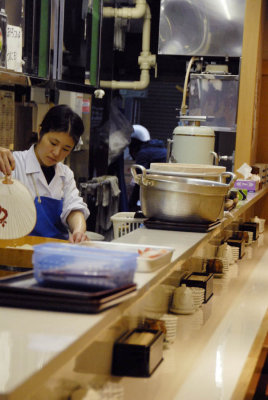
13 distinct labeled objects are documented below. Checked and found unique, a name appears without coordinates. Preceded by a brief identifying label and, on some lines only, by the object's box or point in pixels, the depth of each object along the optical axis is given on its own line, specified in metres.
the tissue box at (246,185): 5.50
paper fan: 2.85
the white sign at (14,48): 4.13
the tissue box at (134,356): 2.03
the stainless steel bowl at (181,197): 2.92
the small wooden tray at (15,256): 2.68
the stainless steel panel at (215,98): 6.26
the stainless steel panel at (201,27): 6.34
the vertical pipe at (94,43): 6.70
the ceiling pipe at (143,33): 7.15
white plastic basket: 4.16
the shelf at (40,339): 1.07
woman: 3.60
